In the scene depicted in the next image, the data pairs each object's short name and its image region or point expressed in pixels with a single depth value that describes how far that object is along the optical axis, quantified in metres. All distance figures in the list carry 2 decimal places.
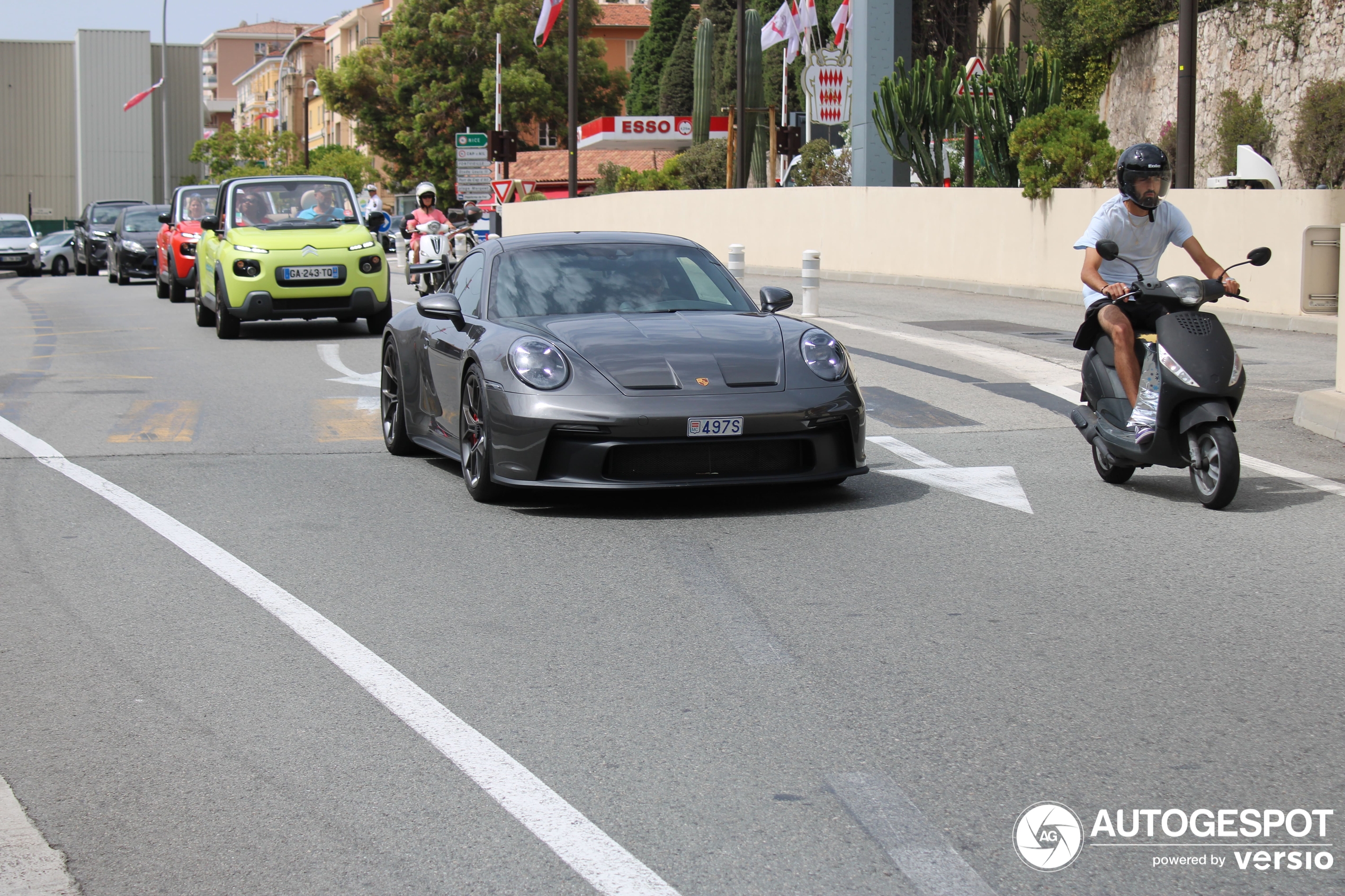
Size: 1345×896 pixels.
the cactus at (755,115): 57.59
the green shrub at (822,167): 39.50
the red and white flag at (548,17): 50.62
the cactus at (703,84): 62.12
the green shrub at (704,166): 57.59
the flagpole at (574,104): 45.34
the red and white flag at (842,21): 47.66
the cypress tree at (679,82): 85.81
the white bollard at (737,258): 23.91
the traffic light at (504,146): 41.41
